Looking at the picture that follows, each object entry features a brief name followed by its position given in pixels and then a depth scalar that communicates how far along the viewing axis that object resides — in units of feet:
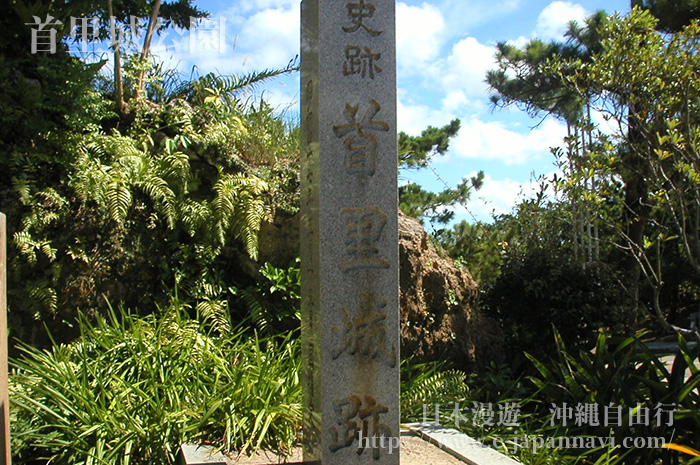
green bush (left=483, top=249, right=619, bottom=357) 18.61
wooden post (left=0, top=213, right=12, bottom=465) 9.70
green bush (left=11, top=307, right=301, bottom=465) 11.83
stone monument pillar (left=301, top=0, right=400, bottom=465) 10.80
